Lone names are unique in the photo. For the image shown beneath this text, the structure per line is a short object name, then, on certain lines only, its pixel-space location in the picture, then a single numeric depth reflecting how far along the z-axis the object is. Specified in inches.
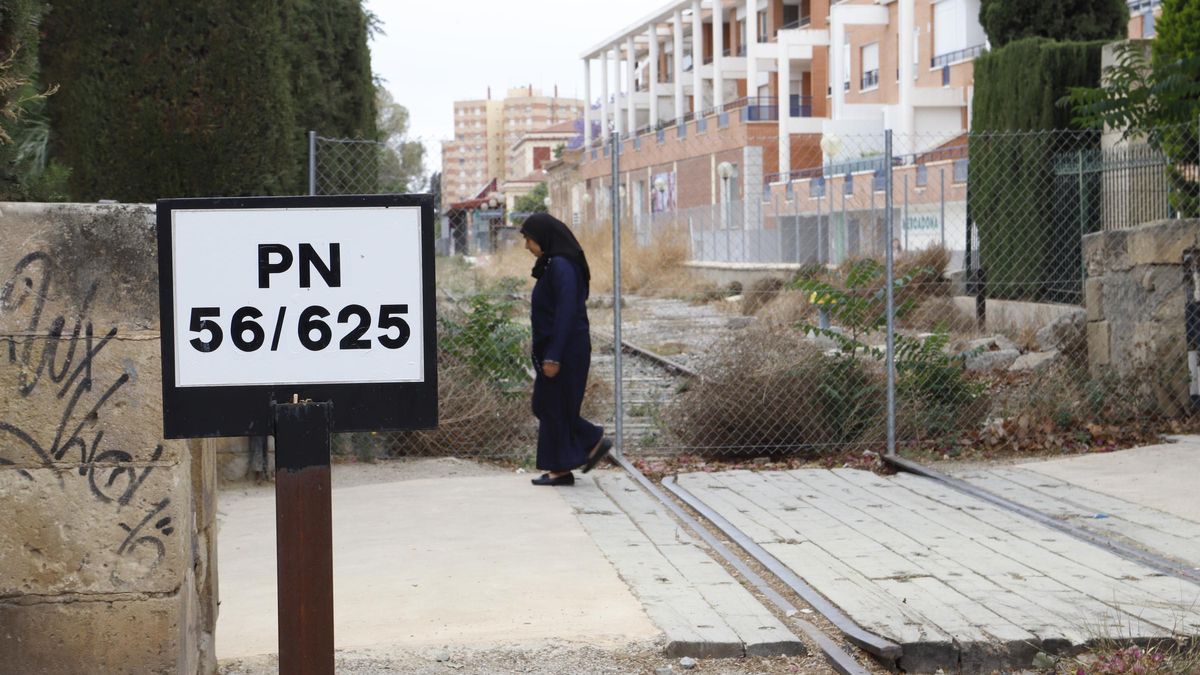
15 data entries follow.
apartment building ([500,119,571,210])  4146.2
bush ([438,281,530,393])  437.4
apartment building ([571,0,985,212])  1622.8
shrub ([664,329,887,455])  420.2
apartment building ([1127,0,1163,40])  1262.3
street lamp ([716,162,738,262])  1104.5
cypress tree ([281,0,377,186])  427.2
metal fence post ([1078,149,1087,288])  563.2
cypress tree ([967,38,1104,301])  629.6
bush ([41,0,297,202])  331.0
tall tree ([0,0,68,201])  189.5
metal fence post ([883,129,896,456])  400.2
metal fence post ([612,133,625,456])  390.3
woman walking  362.3
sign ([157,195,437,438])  117.9
